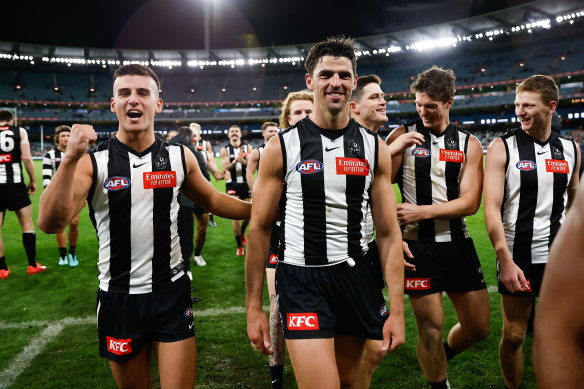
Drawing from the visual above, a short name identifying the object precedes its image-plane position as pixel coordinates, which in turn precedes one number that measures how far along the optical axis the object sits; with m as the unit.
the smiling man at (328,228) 2.31
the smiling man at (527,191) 3.21
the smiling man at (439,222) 3.12
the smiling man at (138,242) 2.36
